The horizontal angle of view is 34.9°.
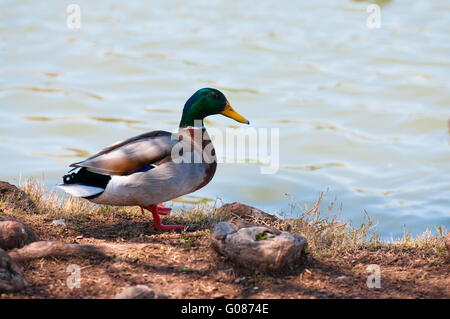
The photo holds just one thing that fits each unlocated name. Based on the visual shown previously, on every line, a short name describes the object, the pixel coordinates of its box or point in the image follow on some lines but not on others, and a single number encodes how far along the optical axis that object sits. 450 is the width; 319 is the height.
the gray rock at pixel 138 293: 3.68
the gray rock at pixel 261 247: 4.12
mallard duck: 4.95
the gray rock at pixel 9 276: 3.73
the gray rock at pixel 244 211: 5.20
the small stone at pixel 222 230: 4.26
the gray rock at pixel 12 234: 4.20
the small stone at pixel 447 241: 4.46
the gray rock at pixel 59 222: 5.03
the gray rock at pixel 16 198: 5.32
